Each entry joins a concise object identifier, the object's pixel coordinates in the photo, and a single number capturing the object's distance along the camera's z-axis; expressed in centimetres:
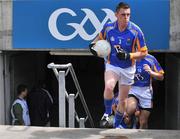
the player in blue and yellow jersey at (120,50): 1223
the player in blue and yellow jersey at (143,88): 1453
